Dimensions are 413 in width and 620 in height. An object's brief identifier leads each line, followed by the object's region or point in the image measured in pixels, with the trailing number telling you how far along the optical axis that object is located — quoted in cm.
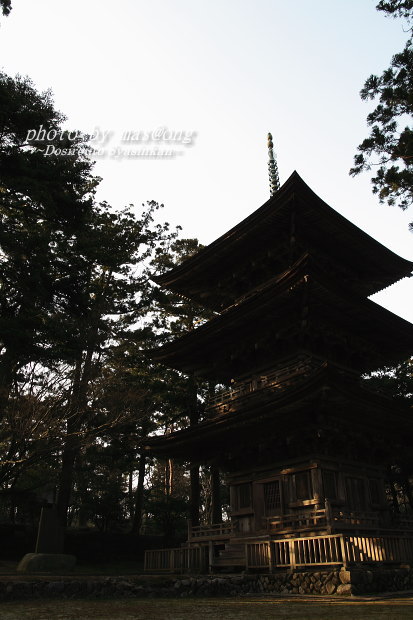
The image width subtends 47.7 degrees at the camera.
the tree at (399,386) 2788
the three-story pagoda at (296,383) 1336
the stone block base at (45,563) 1484
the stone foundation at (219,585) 1037
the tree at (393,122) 1175
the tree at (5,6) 1437
